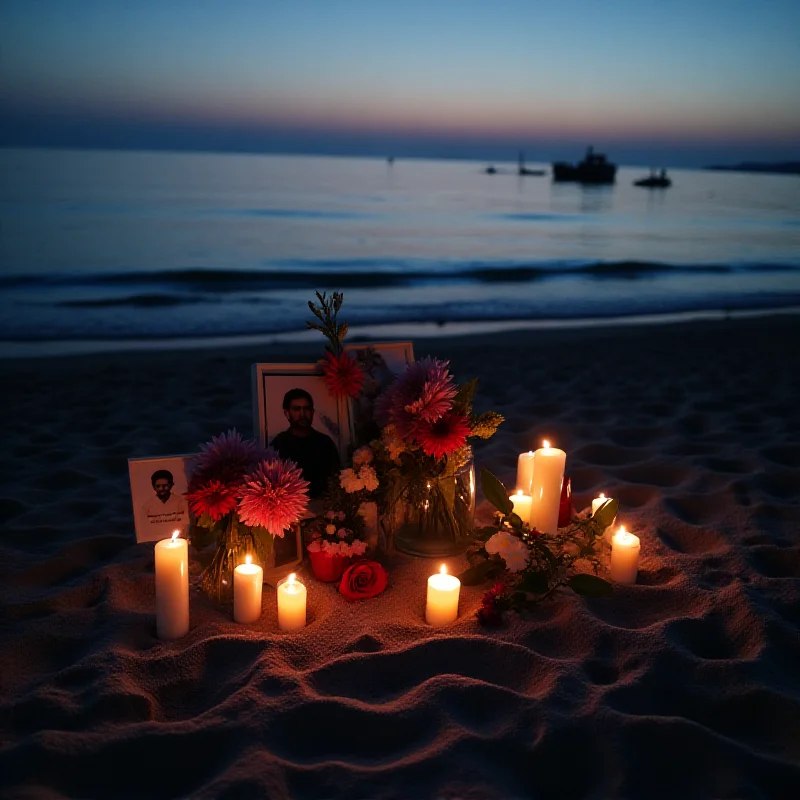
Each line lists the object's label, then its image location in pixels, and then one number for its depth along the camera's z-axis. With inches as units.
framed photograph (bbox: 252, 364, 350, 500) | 96.7
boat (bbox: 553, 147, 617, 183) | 1857.8
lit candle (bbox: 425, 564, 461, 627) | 82.6
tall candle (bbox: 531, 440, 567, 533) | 96.8
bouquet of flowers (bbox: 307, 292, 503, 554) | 86.4
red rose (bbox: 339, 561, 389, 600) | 88.1
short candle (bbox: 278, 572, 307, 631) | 81.6
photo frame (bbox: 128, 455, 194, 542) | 86.5
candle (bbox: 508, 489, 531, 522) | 105.0
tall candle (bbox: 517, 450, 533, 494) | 109.7
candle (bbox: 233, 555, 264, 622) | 82.9
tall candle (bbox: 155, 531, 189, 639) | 78.5
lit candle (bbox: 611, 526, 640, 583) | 91.9
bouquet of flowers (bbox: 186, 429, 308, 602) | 80.3
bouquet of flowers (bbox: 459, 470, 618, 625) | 86.8
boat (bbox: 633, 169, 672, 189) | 1877.5
